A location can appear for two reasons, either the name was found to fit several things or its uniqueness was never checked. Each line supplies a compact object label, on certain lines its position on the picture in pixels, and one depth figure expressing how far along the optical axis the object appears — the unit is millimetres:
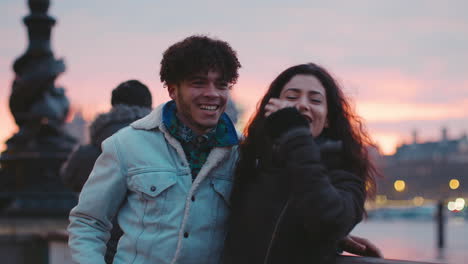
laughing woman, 1969
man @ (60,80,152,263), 3857
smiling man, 2291
